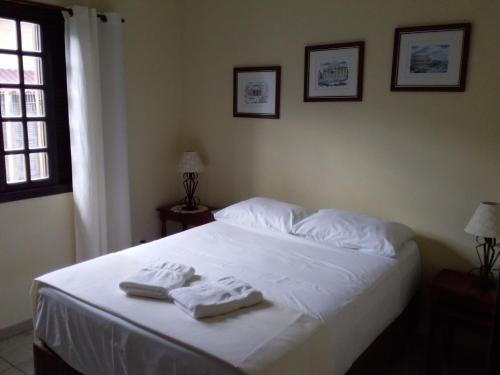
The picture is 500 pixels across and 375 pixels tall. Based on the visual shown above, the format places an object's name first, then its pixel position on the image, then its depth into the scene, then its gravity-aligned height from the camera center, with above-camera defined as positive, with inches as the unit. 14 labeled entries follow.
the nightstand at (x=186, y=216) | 141.9 -30.3
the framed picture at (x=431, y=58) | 103.1 +16.3
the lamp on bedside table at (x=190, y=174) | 144.6 -18.0
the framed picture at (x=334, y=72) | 118.2 +14.2
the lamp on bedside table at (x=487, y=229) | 92.3 -21.5
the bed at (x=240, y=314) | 63.3 -31.0
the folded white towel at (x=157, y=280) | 77.5 -28.5
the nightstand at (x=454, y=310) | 91.4 -38.7
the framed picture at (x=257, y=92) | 134.3 +9.7
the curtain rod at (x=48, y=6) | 109.4 +29.0
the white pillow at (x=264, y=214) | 118.6 -24.9
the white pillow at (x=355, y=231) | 103.2 -25.8
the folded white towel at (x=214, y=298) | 70.4 -28.8
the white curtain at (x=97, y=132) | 118.7 -3.1
